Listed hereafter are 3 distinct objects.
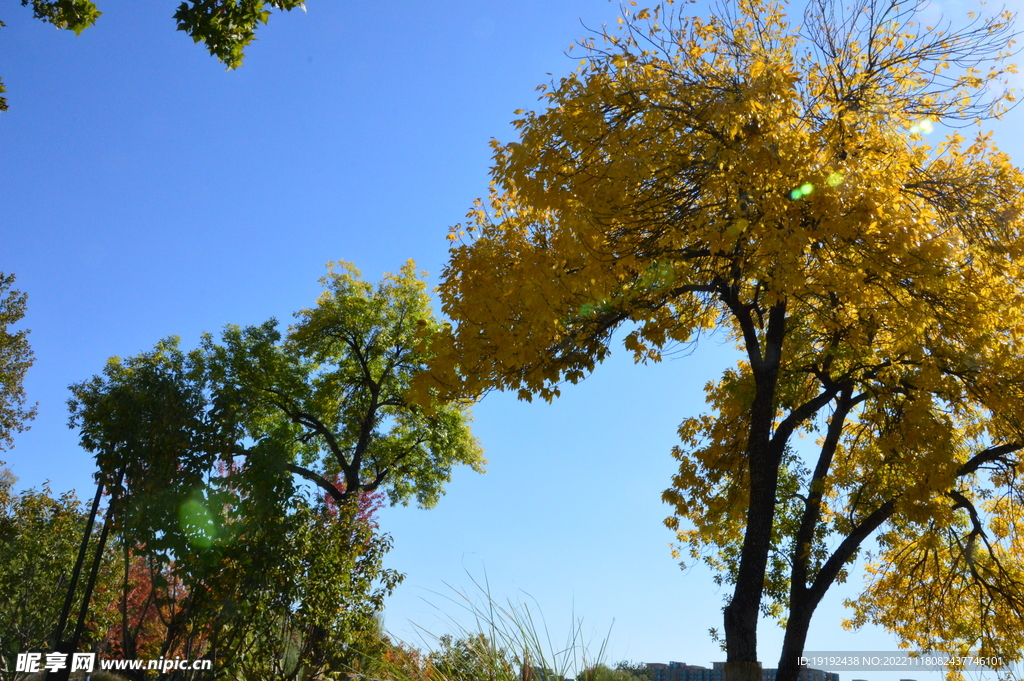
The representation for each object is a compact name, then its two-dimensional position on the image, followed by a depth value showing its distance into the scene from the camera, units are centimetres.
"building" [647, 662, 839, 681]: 921
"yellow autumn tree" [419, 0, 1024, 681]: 706
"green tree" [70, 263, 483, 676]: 863
